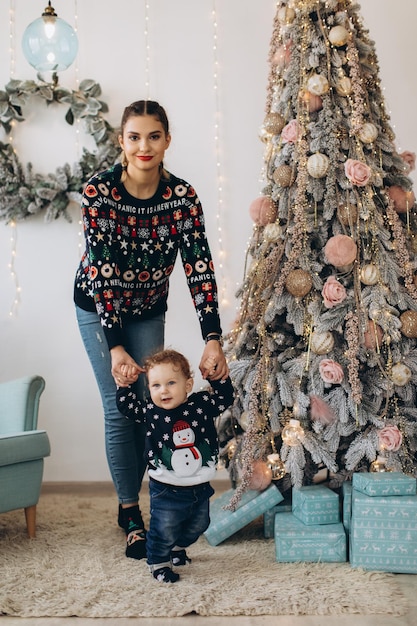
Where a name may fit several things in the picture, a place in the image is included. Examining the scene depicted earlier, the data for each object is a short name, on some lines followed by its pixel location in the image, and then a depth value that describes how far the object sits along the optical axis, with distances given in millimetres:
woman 2082
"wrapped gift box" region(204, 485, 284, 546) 2332
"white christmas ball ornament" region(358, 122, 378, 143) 2375
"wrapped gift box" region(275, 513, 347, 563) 2207
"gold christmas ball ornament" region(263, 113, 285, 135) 2490
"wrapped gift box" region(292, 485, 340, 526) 2248
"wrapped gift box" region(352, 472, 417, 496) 2123
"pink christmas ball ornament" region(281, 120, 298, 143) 2430
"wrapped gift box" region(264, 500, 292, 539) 2449
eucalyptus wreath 3135
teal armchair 2441
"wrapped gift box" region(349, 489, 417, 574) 2104
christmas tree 2334
